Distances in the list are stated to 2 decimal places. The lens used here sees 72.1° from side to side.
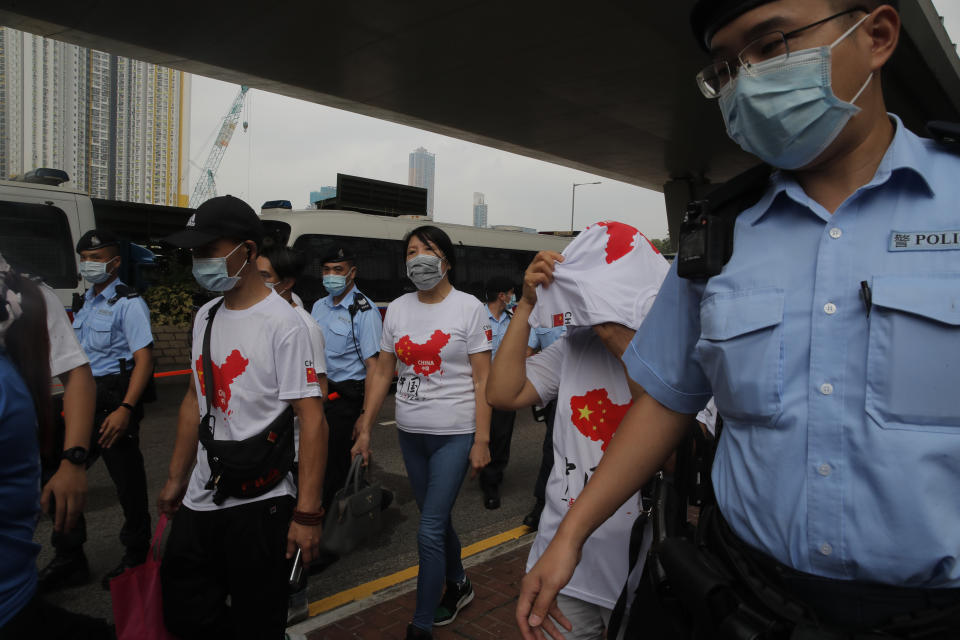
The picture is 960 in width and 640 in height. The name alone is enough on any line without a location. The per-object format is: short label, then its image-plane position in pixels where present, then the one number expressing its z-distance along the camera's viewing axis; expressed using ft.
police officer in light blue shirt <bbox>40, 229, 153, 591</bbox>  14.10
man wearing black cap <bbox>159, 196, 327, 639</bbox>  8.53
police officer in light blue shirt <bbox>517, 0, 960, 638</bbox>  3.59
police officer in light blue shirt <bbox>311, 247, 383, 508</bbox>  15.81
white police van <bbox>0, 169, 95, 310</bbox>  27.30
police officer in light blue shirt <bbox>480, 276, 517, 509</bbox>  19.57
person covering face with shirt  7.36
